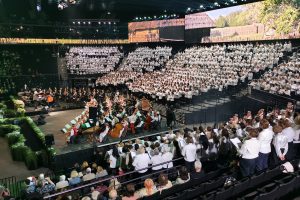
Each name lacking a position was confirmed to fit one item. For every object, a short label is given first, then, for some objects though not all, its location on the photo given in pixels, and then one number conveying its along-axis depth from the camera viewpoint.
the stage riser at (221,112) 15.43
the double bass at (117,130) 12.99
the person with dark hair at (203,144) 7.36
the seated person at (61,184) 7.11
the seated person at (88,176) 7.32
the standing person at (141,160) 7.24
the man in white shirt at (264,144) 6.04
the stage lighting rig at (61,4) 21.71
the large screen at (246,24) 23.53
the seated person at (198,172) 6.48
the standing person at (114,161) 8.45
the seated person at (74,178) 7.21
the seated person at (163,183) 5.71
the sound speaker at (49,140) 11.69
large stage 11.44
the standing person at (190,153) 7.03
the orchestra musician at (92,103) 15.81
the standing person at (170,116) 14.47
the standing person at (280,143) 6.12
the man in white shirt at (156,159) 7.43
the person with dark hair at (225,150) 7.27
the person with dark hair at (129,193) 5.31
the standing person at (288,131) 6.42
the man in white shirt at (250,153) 5.81
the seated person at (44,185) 7.08
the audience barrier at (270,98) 13.18
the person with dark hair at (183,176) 5.99
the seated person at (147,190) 5.56
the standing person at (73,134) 12.57
